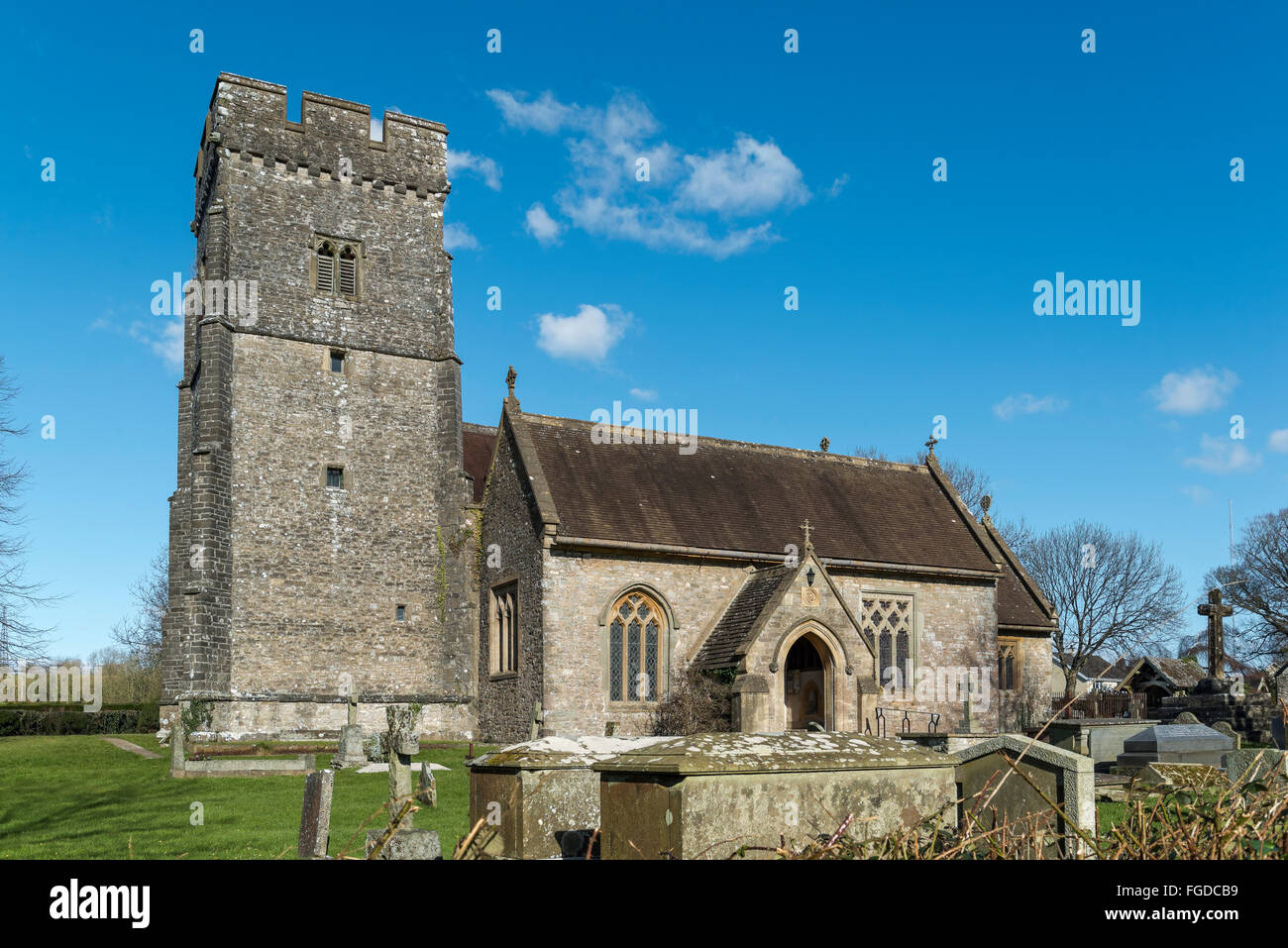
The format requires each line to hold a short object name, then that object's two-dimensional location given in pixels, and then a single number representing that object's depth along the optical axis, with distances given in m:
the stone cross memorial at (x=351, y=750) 20.70
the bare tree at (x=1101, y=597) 54.31
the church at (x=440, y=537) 24.06
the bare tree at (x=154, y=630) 58.00
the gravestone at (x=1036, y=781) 7.20
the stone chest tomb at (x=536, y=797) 8.17
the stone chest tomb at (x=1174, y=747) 17.78
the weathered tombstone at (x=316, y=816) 6.75
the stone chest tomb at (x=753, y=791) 5.41
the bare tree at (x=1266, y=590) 51.66
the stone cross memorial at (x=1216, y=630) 30.60
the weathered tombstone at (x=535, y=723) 17.95
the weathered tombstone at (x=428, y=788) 13.88
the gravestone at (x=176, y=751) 19.00
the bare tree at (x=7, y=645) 27.84
